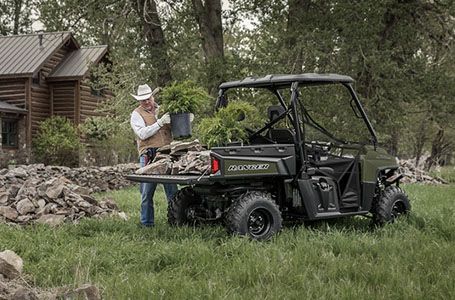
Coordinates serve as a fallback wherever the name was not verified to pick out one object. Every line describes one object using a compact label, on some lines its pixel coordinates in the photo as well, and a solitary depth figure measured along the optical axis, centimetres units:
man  873
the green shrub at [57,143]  2725
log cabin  2780
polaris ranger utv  727
